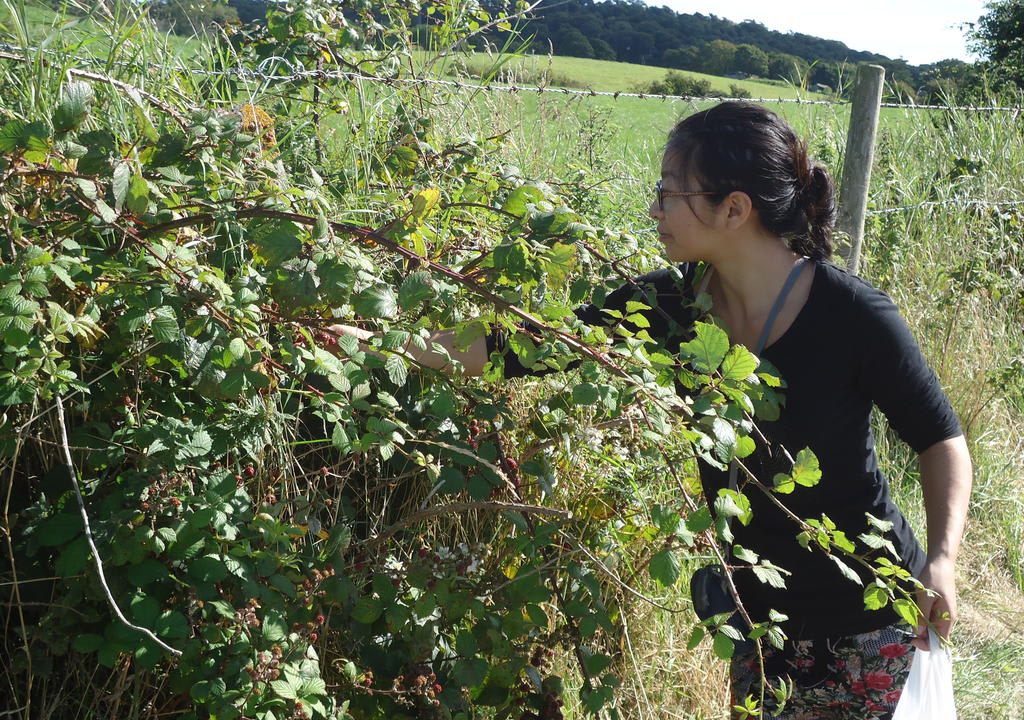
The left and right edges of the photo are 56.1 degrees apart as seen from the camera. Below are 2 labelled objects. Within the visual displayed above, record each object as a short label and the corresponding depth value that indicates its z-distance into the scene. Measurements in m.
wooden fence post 3.99
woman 1.98
